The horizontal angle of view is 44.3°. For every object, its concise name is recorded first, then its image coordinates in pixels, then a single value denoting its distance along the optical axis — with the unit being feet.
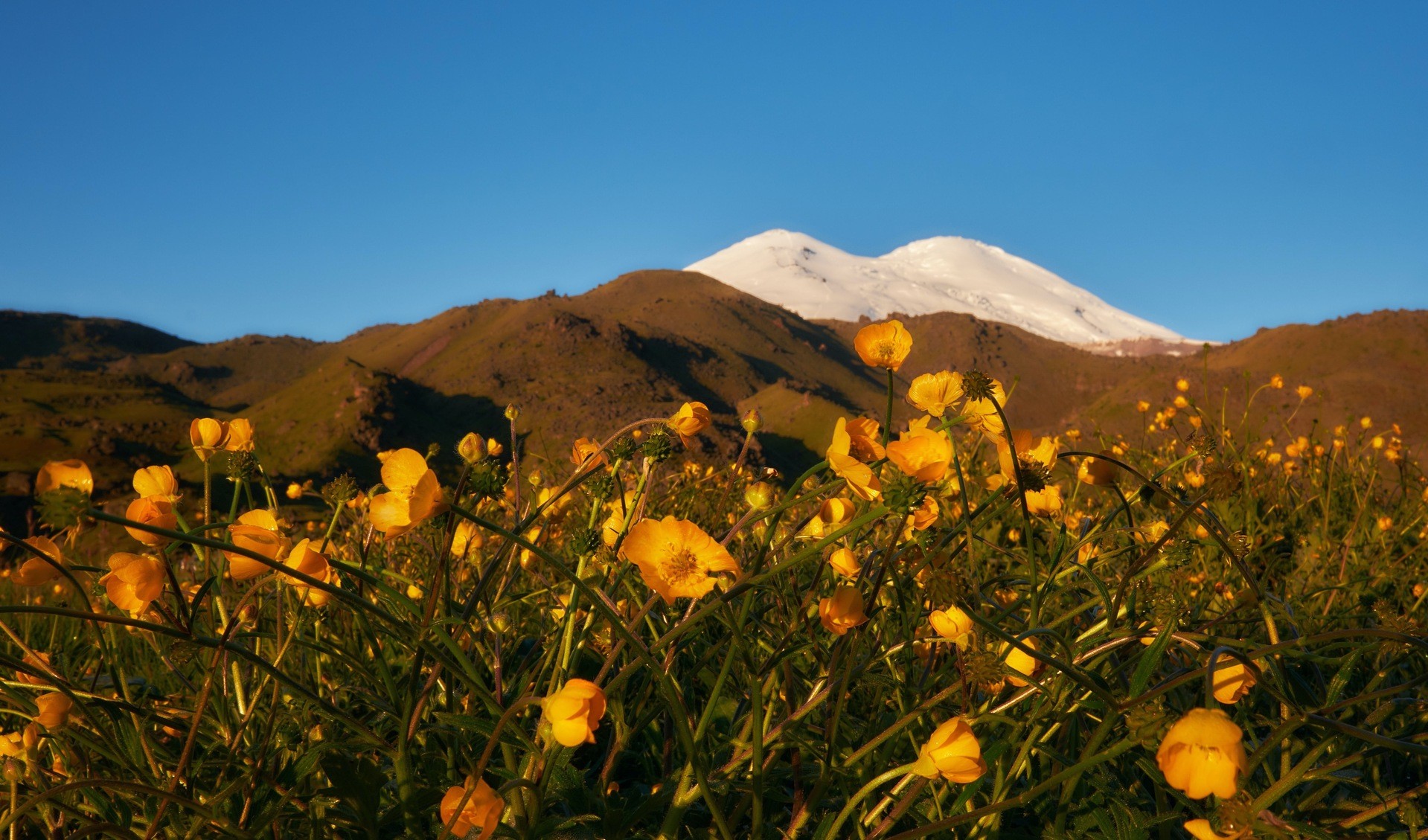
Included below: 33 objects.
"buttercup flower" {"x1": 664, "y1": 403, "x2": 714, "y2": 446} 2.49
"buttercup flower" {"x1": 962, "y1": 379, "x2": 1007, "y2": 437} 2.44
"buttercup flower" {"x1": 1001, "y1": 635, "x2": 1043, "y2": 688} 2.21
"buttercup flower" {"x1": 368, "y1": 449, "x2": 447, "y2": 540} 2.09
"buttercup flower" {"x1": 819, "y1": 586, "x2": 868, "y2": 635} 2.17
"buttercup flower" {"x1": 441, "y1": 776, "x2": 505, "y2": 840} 2.02
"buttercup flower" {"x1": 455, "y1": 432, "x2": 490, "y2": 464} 2.25
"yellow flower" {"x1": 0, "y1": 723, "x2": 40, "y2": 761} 2.26
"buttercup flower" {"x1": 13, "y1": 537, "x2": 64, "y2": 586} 2.20
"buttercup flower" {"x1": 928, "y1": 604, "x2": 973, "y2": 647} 2.21
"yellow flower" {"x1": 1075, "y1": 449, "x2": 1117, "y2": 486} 2.44
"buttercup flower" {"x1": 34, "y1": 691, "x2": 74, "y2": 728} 2.19
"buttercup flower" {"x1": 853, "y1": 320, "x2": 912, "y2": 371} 2.44
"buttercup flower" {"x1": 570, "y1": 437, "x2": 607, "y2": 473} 2.66
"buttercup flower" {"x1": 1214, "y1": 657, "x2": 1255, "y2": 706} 2.09
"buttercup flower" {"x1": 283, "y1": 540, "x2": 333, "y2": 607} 2.16
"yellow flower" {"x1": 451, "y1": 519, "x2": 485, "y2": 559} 2.59
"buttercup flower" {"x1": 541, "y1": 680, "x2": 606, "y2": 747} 1.99
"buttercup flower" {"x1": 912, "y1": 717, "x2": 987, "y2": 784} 2.06
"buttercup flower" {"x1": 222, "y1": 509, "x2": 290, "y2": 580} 2.15
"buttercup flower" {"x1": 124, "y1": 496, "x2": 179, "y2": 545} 2.20
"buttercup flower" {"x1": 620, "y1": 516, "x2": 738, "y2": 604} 2.08
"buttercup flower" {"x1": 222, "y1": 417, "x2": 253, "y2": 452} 2.58
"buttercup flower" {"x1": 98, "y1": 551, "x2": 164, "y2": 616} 2.14
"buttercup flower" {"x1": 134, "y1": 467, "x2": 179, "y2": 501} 2.50
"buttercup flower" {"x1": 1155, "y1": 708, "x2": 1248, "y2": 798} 1.93
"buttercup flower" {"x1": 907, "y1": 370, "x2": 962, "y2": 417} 2.47
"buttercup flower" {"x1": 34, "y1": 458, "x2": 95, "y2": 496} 2.22
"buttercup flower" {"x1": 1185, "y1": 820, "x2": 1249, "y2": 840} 2.04
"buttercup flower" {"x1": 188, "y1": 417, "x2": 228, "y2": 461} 2.50
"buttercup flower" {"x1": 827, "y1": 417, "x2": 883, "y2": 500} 2.11
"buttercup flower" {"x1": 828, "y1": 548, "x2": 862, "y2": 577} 2.25
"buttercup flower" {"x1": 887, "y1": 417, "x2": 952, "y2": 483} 2.14
